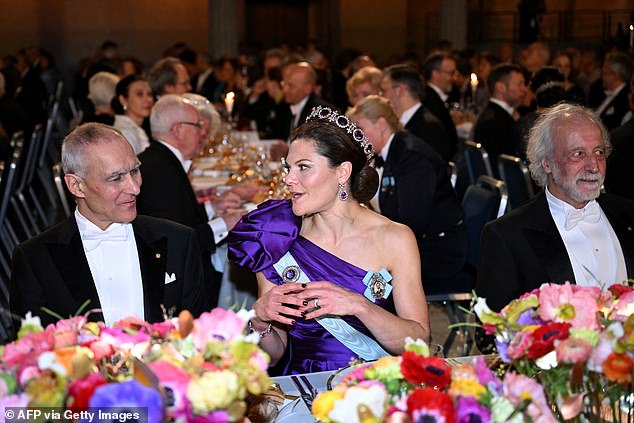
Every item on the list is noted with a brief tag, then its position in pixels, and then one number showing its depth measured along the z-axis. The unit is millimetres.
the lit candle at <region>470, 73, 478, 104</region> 8906
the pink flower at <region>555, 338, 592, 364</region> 2175
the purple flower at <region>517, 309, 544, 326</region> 2278
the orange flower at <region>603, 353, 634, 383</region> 2158
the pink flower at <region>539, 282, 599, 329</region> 2246
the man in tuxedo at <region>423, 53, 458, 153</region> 7613
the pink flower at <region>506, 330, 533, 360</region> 2214
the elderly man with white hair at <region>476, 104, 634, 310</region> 3254
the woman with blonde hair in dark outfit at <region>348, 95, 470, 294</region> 4429
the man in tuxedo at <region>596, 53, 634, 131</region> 7372
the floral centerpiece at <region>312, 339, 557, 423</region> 2087
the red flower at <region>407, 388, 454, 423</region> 2047
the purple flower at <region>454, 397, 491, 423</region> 2090
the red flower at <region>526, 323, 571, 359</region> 2200
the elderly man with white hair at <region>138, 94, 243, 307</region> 4206
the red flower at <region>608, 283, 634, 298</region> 2387
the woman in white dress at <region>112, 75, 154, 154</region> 5908
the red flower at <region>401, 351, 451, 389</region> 2160
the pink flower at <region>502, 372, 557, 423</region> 2133
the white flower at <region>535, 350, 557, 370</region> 2232
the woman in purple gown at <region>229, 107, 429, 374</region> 3096
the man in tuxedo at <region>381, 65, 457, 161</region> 5686
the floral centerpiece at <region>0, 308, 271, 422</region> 1996
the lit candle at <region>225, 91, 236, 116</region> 6708
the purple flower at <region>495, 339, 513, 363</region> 2250
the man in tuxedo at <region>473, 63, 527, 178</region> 6259
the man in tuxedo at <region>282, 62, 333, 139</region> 6963
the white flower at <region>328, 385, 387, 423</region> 2137
